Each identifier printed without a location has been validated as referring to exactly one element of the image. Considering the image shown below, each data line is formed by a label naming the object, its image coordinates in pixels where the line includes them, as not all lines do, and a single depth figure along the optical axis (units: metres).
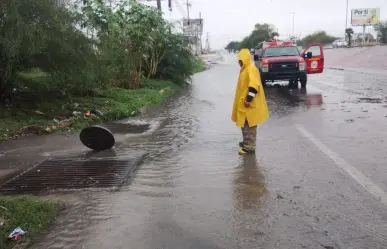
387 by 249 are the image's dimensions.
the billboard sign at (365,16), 81.69
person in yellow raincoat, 6.78
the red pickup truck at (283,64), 18.19
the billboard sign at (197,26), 88.81
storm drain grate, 5.35
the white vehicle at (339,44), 72.66
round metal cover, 7.24
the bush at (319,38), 106.26
